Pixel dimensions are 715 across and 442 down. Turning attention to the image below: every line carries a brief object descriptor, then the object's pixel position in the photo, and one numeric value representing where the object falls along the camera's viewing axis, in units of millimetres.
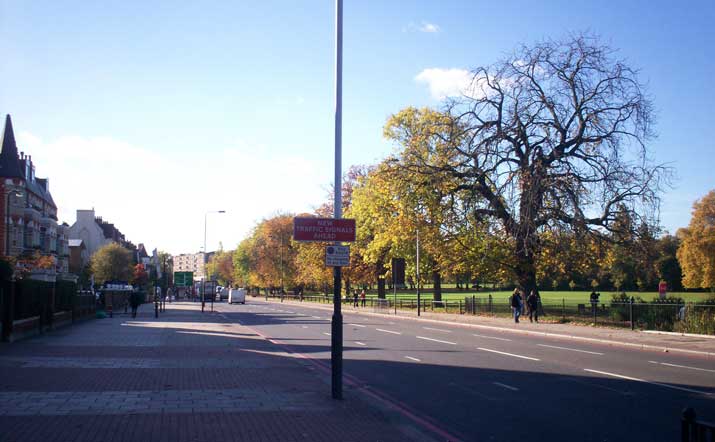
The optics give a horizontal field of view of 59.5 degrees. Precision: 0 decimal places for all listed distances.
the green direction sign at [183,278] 54625
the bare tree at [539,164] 32156
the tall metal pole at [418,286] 41406
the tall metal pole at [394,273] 45156
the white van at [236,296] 79625
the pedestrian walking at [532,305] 32966
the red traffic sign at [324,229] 10750
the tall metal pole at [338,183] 10422
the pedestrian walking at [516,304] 32719
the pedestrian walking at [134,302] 40278
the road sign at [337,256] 10609
